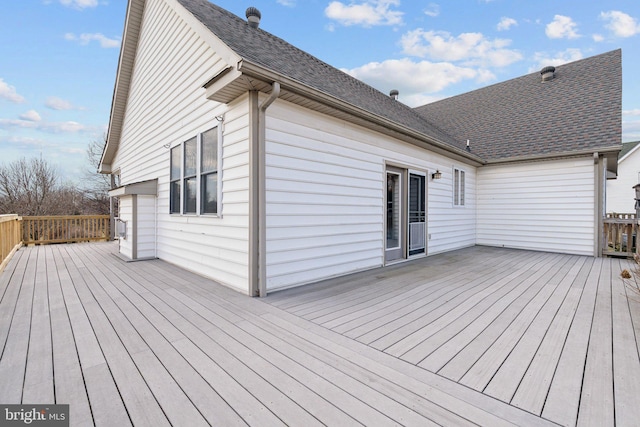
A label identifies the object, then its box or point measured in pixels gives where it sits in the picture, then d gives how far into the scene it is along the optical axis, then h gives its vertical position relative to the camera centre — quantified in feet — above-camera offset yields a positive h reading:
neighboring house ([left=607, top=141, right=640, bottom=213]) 52.65 +4.98
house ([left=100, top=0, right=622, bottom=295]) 12.30 +3.22
